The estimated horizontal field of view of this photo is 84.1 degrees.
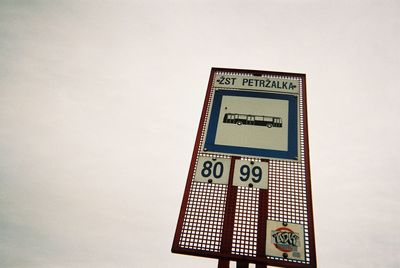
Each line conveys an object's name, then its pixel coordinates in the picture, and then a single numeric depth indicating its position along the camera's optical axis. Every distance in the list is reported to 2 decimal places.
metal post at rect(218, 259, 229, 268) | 2.71
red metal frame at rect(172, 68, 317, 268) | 2.52
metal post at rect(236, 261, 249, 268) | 2.71
